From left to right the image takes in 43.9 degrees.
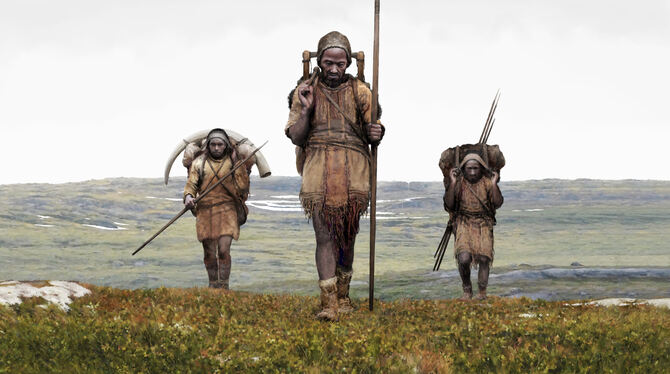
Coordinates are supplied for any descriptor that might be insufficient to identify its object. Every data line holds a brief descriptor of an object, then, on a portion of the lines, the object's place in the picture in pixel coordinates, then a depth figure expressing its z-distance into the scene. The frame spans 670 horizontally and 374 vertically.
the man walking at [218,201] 14.23
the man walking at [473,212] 13.80
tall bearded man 9.57
